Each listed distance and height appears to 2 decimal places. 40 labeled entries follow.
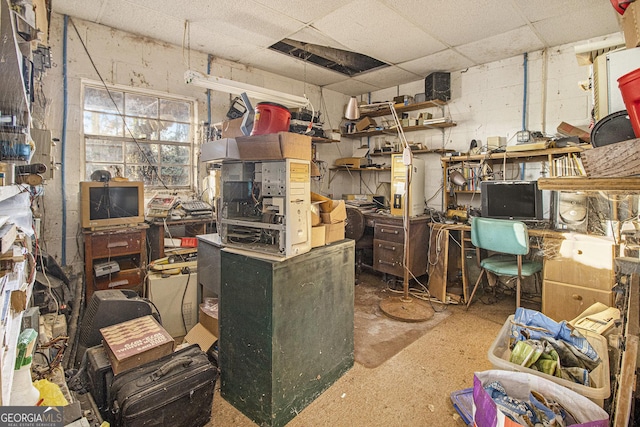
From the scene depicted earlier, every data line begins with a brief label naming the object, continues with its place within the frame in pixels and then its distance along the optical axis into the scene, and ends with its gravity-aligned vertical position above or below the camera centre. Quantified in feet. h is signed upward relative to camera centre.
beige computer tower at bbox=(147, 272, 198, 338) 8.24 -2.44
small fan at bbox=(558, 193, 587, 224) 9.32 +0.06
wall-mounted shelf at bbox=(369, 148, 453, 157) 13.43 +2.41
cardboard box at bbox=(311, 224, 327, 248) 6.16 -0.54
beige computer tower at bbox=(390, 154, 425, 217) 12.31 +0.81
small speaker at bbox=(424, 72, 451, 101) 13.04 +4.94
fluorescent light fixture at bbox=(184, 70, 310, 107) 7.11 +2.62
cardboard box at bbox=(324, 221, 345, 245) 6.50 -0.52
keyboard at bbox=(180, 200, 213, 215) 10.70 -0.04
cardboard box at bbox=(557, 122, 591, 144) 9.73 +2.43
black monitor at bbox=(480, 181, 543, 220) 10.19 +0.30
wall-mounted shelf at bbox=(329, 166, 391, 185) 15.88 +1.90
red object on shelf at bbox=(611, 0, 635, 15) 2.37 +1.54
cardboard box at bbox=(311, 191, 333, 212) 6.56 +0.11
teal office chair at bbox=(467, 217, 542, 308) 8.93 -0.99
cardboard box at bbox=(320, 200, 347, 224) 6.52 -0.14
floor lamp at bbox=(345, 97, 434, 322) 9.81 -3.14
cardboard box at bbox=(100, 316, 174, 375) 5.28 -2.39
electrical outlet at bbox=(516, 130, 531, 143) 10.78 +2.44
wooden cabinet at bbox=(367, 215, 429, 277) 11.78 -1.37
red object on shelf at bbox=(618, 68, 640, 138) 1.90 +0.69
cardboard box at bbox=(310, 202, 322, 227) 6.29 -0.14
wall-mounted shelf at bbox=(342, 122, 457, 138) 13.25 +3.53
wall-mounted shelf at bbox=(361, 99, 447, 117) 13.27 +4.35
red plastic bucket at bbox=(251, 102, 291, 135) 5.83 +1.59
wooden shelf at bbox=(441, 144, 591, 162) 9.68 +1.82
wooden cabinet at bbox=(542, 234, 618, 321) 8.21 -1.69
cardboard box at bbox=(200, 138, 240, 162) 5.93 +1.06
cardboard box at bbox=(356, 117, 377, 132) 15.37 +3.99
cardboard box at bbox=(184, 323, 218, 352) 7.30 -3.05
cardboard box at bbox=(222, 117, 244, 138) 6.61 +1.62
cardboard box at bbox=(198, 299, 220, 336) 7.50 -2.62
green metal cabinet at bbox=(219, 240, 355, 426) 5.37 -2.20
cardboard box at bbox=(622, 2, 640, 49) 2.25 +1.35
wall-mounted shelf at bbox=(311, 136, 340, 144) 14.07 +3.04
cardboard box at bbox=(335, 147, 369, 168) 15.38 +2.29
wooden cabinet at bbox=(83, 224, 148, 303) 8.75 -1.40
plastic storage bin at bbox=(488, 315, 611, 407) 3.87 -2.14
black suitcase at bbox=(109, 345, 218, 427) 4.59 -2.78
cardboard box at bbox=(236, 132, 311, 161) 5.33 +1.03
